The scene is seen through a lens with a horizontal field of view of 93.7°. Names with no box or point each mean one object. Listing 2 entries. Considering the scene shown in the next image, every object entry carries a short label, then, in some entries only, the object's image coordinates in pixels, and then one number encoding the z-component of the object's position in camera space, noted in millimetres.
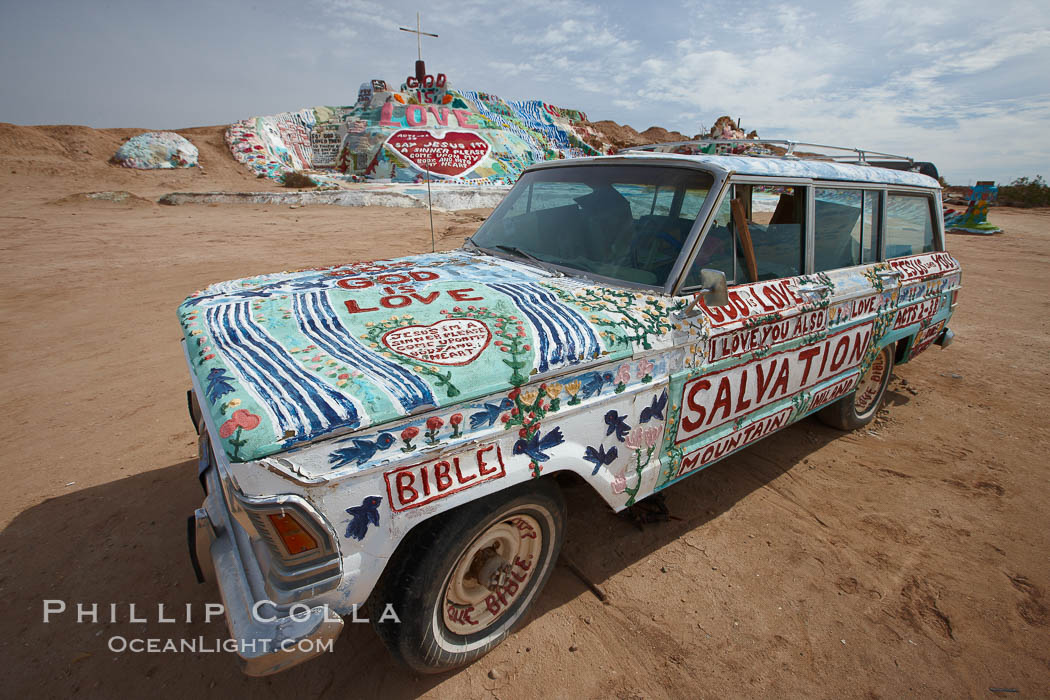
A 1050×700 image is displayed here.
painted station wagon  1386
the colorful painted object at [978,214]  16448
